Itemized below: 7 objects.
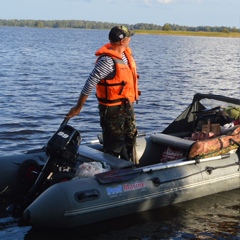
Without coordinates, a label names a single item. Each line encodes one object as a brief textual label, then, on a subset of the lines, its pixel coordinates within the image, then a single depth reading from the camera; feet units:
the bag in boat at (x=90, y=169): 20.24
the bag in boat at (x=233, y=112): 25.61
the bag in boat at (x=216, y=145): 22.27
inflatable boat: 18.79
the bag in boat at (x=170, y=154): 23.73
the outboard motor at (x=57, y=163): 19.47
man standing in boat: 20.29
